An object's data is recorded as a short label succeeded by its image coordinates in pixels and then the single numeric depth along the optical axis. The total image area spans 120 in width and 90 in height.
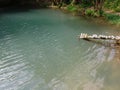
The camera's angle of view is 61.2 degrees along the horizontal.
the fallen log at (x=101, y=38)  7.75
